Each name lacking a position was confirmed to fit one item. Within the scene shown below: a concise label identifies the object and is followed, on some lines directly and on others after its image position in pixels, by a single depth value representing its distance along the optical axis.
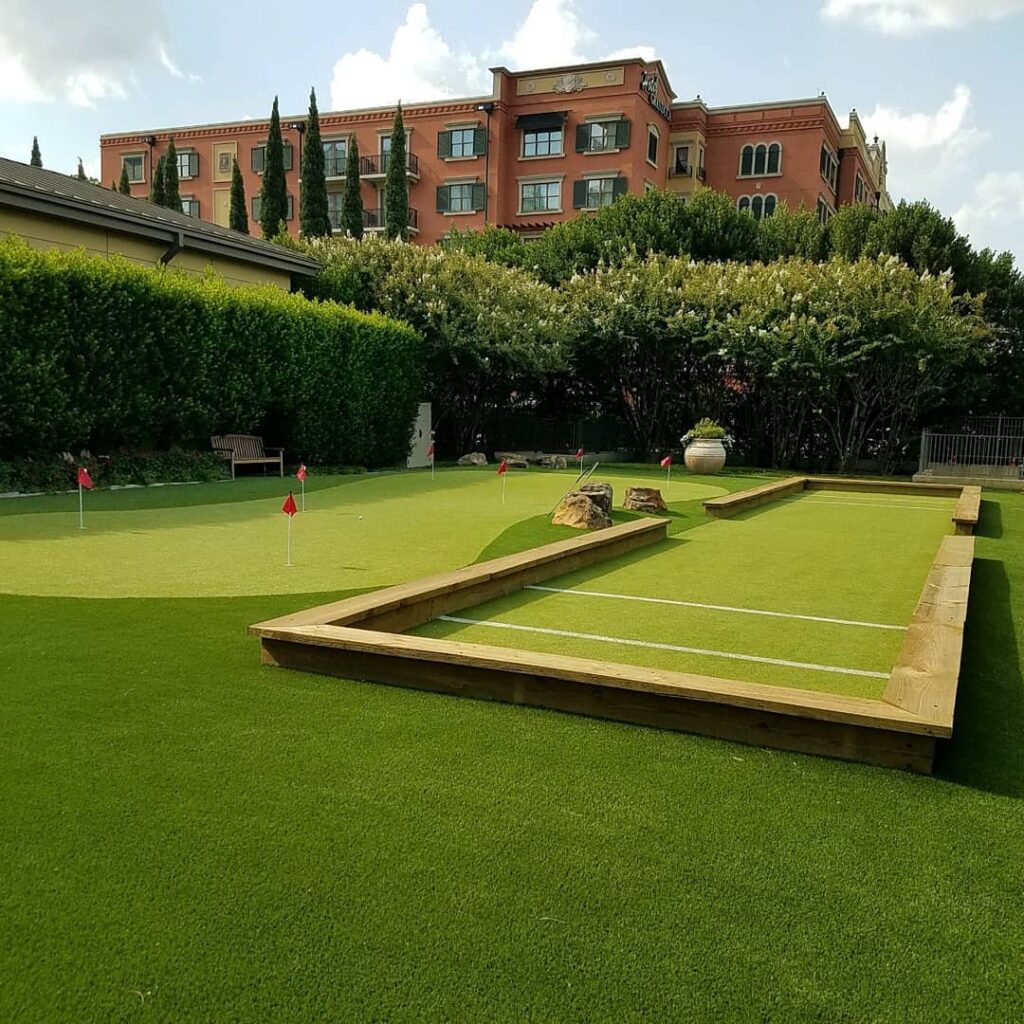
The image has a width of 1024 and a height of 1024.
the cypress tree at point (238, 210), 43.63
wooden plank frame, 3.35
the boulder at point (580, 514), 9.76
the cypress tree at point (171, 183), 42.62
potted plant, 21.39
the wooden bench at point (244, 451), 16.97
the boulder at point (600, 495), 10.21
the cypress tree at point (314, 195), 40.69
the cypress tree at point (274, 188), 40.91
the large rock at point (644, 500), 11.70
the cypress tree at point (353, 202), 42.62
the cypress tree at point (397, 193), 42.03
